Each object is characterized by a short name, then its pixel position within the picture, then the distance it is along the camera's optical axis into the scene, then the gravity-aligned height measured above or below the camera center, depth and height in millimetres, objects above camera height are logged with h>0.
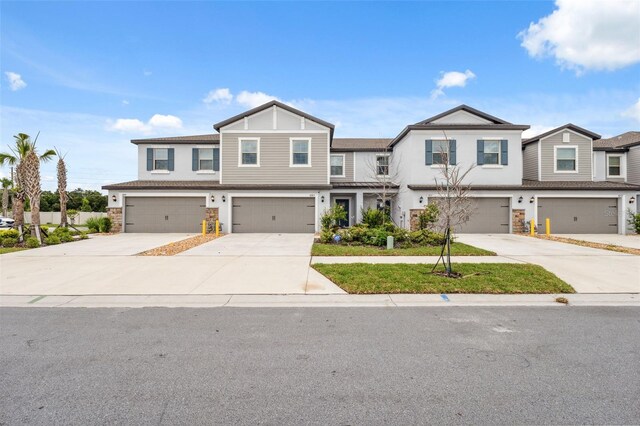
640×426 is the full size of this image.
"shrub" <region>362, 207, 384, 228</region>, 15742 -242
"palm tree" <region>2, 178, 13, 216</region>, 32141 +2584
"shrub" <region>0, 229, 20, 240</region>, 13448 -779
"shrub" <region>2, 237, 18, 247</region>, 13164 -1078
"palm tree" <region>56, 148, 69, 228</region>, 21906 +2331
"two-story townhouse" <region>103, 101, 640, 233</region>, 18312 +1759
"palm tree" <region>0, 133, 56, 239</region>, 14352 +2531
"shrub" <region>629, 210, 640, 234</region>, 18025 -425
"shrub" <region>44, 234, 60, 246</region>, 13766 -1055
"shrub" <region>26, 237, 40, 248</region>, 12953 -1100
